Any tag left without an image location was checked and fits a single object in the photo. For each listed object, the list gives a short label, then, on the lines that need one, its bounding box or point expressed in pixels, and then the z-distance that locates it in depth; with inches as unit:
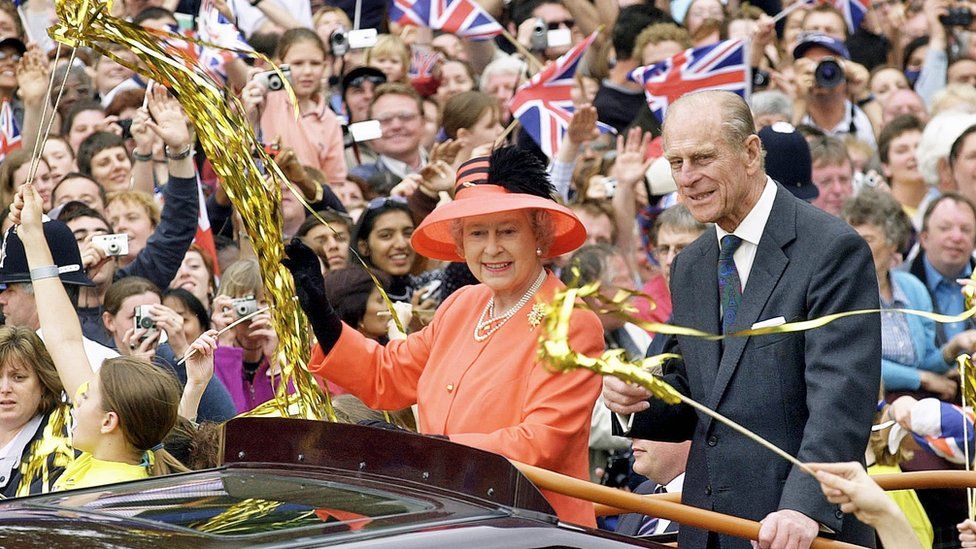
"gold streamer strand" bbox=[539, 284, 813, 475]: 260.4
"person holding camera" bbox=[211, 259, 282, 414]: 529.3
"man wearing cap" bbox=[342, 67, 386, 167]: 816.3
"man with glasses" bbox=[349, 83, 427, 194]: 768.9
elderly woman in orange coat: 345.1
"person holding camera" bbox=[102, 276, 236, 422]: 475.7
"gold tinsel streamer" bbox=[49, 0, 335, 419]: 354.6
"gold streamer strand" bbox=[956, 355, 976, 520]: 368.8
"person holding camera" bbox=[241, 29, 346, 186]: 729.6
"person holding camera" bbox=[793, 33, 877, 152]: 862.5
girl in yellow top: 375.9
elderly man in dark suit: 315.6
